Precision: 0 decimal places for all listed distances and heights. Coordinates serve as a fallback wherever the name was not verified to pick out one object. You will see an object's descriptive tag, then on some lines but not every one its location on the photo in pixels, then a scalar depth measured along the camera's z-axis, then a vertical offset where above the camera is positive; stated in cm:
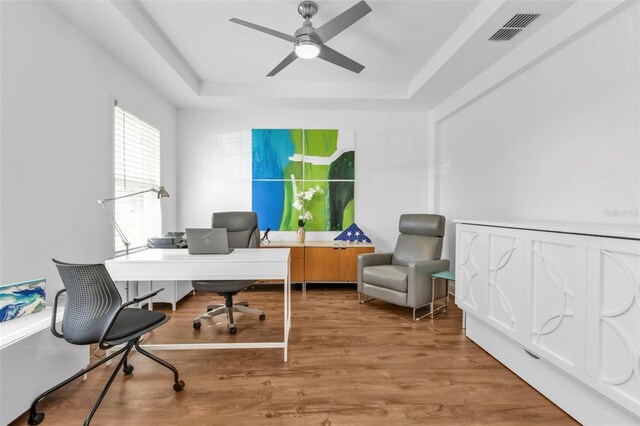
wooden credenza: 433 -78
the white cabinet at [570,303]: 139 -54
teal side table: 323 -83
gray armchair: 328 -70
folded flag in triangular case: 458 -40
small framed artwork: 173 -55
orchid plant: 464 +14
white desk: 222 -45
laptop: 245 -27
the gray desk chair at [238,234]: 312 -28
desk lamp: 283 +13
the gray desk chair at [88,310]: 162 -57
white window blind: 315 +38
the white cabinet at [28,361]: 159 -90
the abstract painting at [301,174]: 471 +55
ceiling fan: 213 +136
